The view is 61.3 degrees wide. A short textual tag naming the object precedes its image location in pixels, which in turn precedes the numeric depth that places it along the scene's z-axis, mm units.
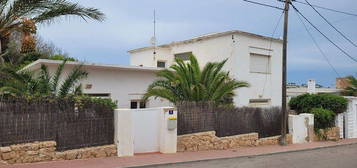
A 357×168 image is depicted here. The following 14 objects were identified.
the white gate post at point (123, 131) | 9992
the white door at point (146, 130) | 10633
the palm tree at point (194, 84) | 13461
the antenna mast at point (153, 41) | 21359
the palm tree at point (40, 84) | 9112
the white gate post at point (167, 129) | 11039
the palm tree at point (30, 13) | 7848
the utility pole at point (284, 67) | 14578
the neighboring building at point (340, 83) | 33938
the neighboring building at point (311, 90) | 23500
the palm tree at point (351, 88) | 26677
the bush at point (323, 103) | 17766
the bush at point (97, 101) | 9502
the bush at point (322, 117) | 16906
